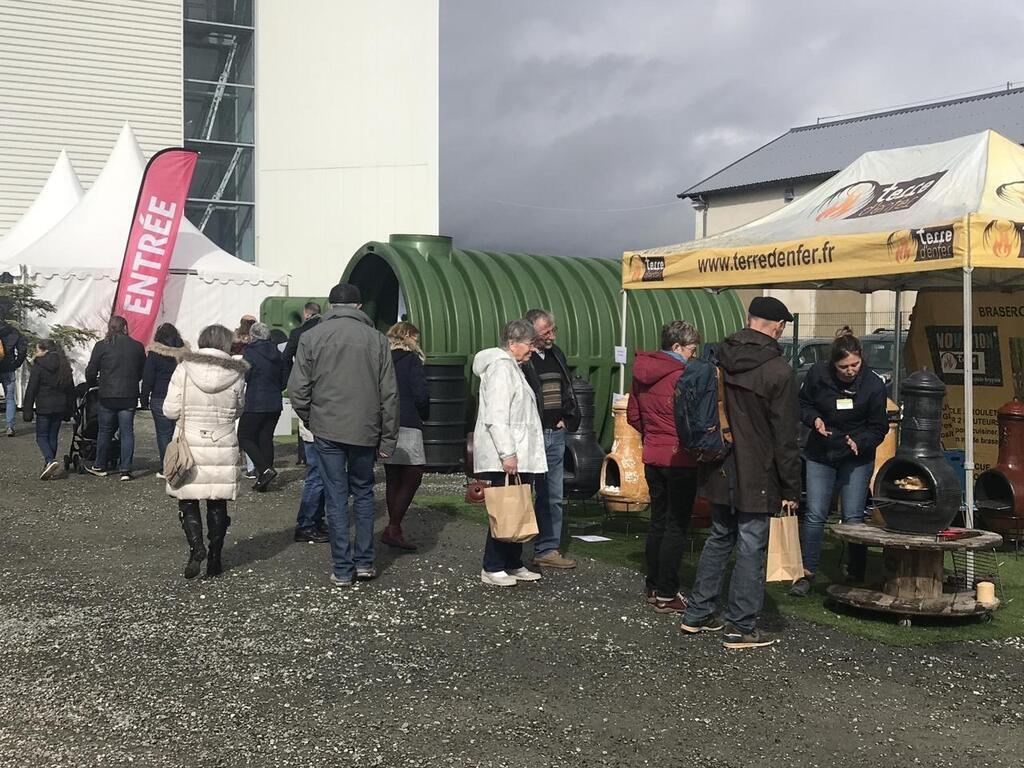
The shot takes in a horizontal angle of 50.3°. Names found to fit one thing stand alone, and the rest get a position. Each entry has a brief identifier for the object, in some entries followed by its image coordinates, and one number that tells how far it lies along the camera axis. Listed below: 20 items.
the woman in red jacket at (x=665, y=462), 6.48
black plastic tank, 12.88
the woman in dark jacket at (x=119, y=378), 11.83
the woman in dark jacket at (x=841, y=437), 7.01
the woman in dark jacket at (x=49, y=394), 12.13
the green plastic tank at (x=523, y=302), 13.75
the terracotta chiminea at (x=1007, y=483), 8.52
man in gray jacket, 7.01
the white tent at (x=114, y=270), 19.36
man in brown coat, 5.62
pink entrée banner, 19.16
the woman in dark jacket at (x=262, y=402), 10.93
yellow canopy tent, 6.95
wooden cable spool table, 6.23
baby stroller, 12.56
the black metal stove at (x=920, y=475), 6.35
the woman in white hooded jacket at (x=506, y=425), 6.88
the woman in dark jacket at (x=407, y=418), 8.08
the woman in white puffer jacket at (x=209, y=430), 7.24
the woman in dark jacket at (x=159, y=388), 11.84
